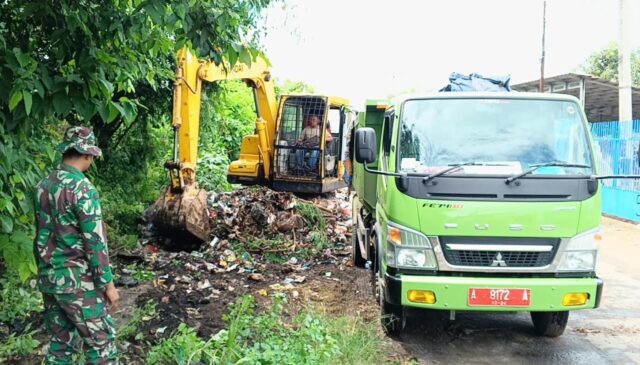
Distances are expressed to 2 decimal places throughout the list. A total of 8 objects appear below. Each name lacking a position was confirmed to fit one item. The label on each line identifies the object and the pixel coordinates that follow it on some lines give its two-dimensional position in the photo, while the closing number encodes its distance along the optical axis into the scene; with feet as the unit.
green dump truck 14.73
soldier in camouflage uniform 10.49
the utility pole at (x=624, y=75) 45.19
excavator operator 32.04
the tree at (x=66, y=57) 9.80
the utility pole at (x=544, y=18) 81.51
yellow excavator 31.83
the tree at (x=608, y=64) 100.42
